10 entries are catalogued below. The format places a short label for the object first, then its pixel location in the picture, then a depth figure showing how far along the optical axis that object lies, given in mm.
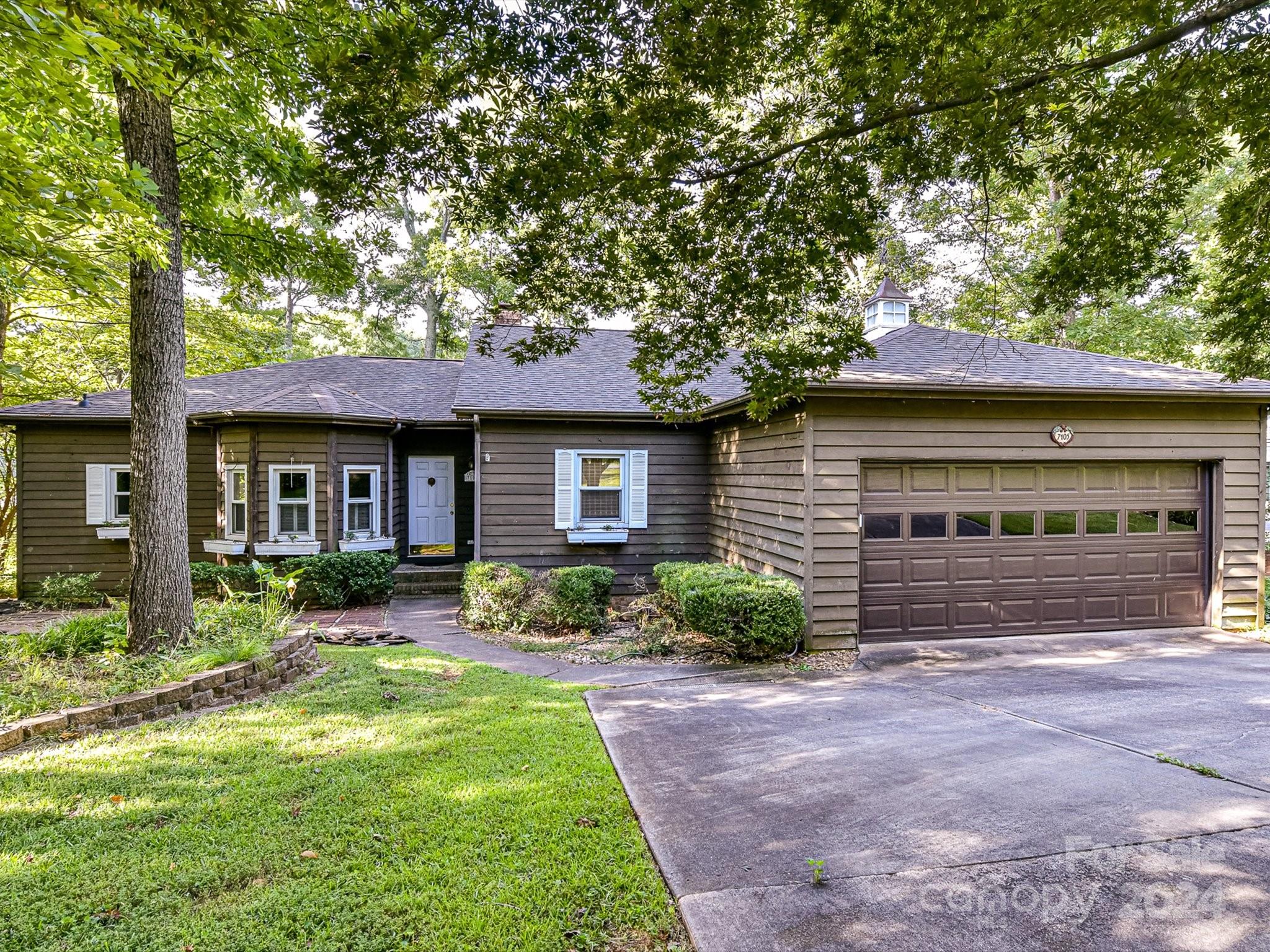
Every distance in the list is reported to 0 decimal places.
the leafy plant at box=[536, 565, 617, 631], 8086
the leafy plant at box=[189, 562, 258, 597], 9398
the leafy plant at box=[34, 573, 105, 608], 9969
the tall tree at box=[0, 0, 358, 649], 3582
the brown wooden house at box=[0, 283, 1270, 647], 7004
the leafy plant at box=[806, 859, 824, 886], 2697
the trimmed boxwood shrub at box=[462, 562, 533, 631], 8164
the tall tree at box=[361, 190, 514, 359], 18609
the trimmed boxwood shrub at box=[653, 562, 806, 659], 6492
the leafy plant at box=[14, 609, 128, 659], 5184
